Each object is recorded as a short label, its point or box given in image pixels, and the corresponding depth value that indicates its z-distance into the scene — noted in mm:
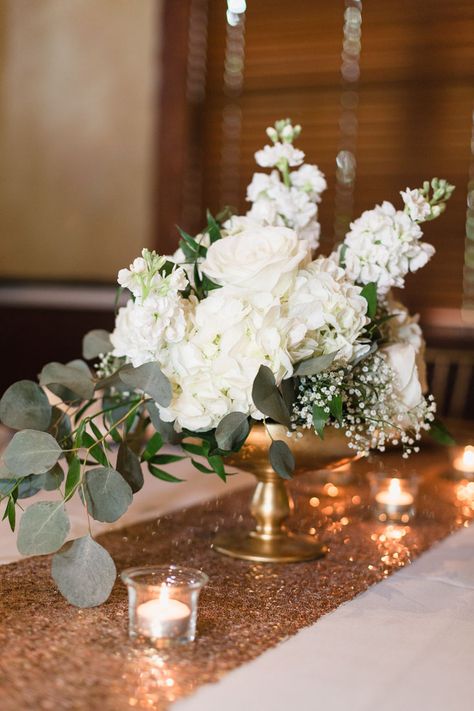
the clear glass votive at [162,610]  896
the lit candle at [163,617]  895
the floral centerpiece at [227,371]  1058
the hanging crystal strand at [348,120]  3578
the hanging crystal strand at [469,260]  3393
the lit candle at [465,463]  1893
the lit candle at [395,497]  1583
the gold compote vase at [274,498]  1206
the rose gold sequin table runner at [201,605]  801
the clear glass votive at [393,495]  1556
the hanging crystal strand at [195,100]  3762
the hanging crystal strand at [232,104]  3770
